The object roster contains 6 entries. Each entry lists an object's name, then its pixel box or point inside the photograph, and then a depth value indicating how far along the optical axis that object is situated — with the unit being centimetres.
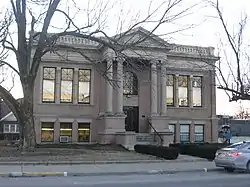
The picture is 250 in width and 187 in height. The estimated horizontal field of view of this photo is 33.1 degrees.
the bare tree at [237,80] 2303
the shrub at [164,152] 2252
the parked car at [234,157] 1767
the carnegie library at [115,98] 3447
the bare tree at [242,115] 8756
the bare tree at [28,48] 2220
